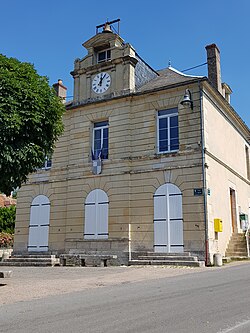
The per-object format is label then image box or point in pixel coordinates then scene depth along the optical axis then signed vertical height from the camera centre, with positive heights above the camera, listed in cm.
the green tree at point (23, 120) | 949 +327
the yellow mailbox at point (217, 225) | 1598 +103
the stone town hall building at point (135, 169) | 1622 +376
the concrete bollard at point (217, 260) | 1470 -37
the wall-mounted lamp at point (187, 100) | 1647 +638
